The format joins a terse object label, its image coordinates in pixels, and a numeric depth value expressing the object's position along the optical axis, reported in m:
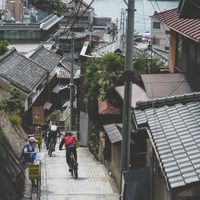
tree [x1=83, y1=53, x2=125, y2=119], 22.48
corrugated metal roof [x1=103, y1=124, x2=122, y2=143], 17.05
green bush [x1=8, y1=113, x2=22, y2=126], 24.21
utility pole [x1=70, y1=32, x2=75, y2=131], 33.12
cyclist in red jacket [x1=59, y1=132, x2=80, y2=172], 17.03
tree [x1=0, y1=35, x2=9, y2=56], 45.28
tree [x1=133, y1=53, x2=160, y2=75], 21.81
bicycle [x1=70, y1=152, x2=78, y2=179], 16.69
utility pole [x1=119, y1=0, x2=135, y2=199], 11.21
